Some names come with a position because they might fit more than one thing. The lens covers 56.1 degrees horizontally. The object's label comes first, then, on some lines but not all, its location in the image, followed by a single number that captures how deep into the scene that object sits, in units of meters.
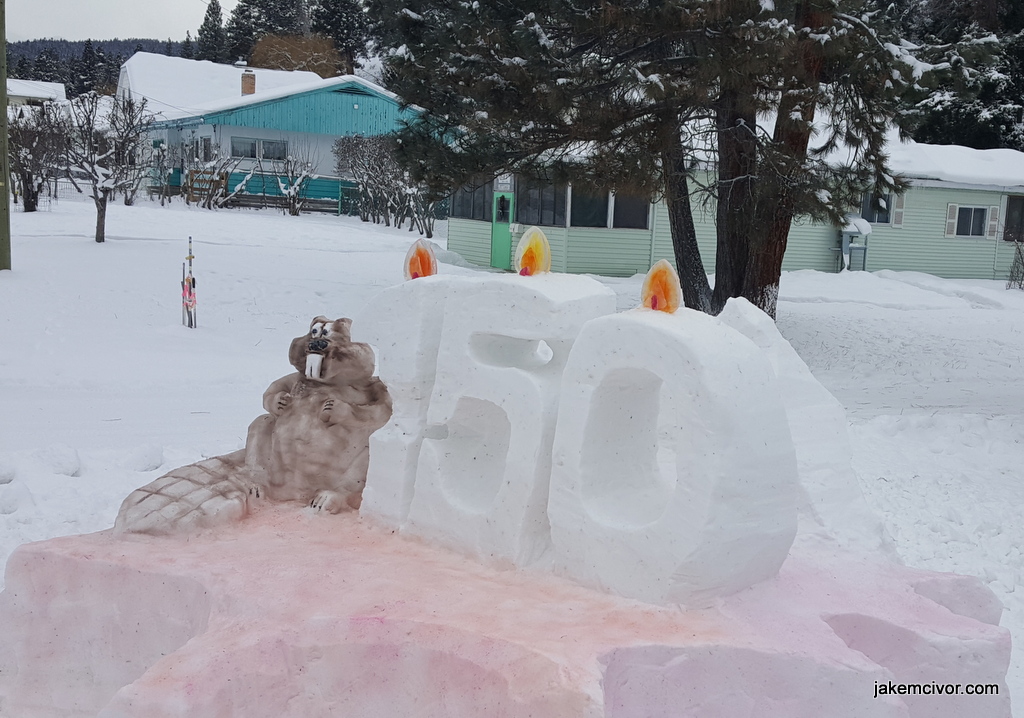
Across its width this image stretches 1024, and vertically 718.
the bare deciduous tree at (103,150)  17.08
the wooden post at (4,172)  13.70
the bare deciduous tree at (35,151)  23.00
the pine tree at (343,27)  47.00
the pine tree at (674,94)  9.17
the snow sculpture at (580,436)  3.70
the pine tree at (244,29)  53.09
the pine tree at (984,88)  19.53
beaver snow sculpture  5.07
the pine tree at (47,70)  58.78
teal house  31.45
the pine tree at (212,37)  55.00
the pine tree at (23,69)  58.12
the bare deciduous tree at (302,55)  46.75
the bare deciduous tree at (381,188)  27.28
